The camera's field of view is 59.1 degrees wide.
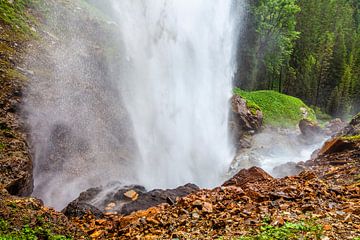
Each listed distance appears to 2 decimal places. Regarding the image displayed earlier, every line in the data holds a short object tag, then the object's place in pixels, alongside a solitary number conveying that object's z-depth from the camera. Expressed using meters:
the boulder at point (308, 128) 23.03
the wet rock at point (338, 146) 9.31
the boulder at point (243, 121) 20.09
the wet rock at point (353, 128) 11.86
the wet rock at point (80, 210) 6.95
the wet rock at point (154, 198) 7.34
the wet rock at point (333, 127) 24.45
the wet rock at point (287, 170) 11.22
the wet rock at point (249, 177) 7.61
